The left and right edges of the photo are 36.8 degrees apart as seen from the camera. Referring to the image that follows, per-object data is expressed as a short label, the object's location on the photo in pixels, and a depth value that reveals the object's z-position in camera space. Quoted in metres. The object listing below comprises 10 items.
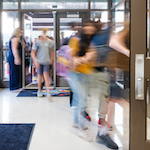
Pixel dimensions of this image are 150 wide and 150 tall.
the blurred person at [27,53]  6.63
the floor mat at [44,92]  5.59
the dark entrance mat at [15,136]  2.48
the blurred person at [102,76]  2.48
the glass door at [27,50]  6.56
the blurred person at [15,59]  5.73
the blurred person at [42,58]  4.95
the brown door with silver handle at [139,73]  1.35
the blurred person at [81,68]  2.53
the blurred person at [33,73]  7.31
